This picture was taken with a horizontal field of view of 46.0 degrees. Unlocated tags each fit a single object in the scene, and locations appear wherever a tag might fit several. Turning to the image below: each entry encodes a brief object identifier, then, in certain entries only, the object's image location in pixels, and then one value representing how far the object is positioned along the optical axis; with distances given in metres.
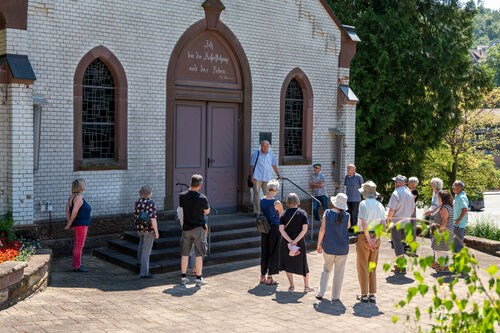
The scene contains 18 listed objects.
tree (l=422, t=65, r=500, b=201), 27.39
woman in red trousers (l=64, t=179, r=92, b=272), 10.28
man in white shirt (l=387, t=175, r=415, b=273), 10.83
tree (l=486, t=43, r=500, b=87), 99.81
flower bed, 8.86
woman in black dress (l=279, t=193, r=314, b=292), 9.37
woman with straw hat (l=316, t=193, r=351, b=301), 8.82
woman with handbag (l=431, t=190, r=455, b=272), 10.71
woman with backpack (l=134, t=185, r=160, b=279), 10.01
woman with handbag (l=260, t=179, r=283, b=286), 9.80
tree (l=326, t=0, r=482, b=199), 19.02
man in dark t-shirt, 9.66
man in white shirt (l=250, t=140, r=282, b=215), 13.57
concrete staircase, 10.93
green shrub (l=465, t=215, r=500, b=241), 15.24
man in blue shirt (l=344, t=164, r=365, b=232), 14.23
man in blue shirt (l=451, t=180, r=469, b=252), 11.06
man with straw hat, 9.02
